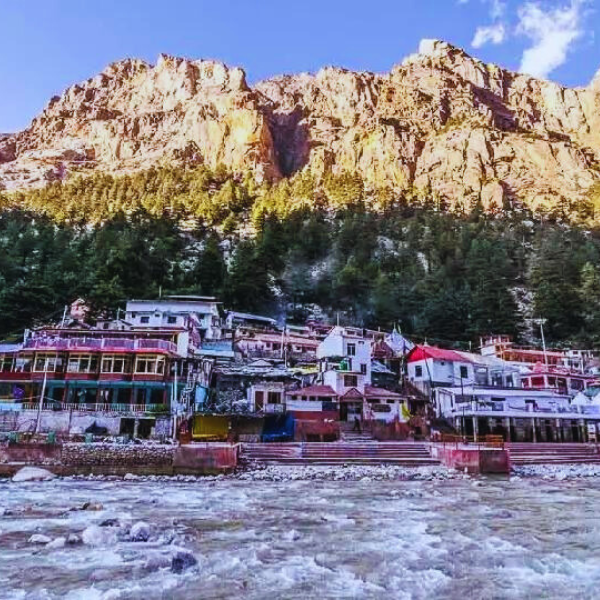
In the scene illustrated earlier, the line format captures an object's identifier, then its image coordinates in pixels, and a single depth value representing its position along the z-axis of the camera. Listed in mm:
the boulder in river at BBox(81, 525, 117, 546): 13062
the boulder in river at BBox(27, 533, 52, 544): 13188
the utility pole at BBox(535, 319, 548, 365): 76125
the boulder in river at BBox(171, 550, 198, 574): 11071
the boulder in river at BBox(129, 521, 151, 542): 13445
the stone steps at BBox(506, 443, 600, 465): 35375
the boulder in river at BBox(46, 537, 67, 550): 12633
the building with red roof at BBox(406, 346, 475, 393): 51406
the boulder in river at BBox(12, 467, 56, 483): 25578
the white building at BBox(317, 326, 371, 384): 47688
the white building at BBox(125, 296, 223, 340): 59656
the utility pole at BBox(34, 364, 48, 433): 35500
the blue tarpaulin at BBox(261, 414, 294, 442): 37125
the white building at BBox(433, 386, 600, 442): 42875
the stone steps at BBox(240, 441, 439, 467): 31625
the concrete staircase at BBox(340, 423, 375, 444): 38125
